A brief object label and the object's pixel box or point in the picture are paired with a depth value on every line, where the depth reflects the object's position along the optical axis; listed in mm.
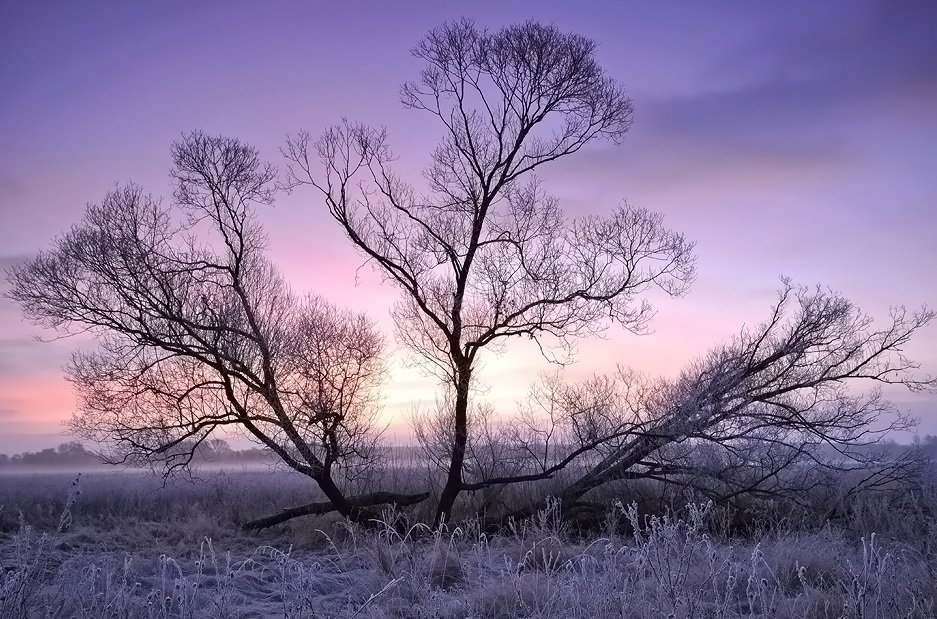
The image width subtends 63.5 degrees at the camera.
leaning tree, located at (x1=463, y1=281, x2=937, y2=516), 14922
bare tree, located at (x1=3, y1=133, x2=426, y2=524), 14562
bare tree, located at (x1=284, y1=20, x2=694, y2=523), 15570
